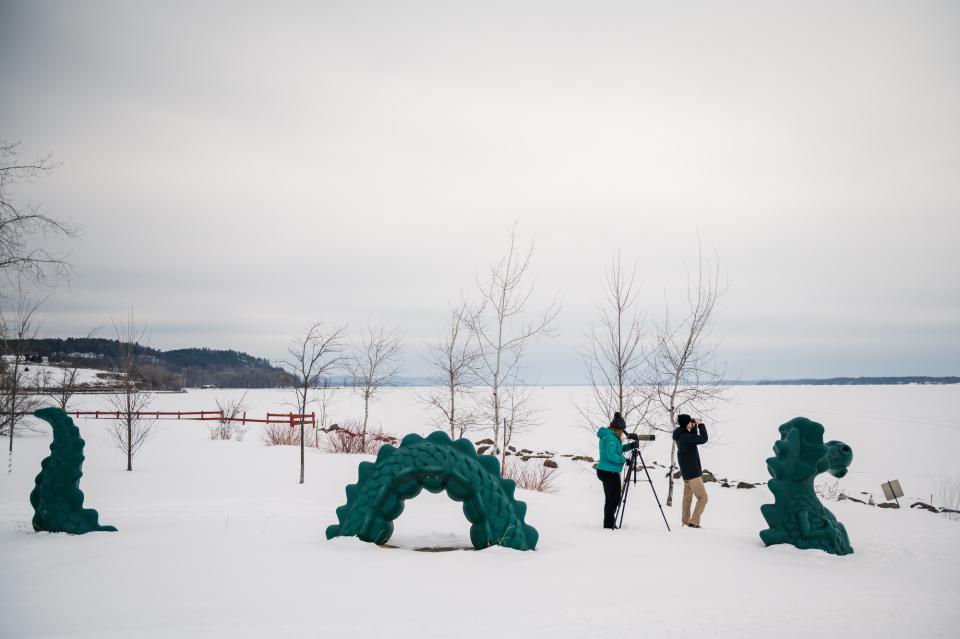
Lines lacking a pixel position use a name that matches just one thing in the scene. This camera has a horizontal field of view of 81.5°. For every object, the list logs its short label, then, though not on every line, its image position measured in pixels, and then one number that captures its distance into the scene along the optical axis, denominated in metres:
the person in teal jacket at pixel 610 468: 8.54
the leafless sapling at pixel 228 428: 23.03
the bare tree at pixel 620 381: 13.63
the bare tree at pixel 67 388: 16.48
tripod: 9.14
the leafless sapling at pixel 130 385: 15.49
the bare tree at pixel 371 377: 23.11
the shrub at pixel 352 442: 19.95
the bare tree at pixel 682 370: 13.60
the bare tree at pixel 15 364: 15.45
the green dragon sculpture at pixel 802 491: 7.43
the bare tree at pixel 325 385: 17.78
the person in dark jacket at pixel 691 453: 8.68
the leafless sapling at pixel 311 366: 14.20
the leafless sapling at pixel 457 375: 16.80
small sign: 13.10
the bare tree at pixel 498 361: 14.90
